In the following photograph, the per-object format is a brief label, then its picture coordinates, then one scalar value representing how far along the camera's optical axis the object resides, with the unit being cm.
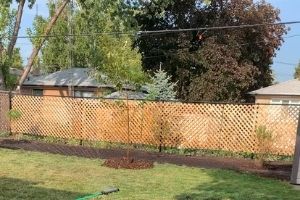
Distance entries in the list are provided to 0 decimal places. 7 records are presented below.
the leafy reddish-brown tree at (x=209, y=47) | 2633
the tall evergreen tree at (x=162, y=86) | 2188
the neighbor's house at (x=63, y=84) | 2911
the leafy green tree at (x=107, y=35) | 1124
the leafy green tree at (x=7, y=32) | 1944
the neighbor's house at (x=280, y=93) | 2984
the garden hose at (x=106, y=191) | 637
